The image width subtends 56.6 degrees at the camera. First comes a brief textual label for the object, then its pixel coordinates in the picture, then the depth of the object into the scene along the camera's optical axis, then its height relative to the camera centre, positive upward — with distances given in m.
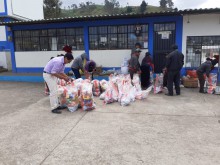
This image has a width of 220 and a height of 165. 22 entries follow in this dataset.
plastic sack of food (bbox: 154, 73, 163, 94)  7.75 -1.21
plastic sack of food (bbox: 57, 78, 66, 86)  6.81 -0.95
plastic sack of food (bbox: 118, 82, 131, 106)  6.27 -1.31
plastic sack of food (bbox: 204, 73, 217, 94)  7.59 -1.16
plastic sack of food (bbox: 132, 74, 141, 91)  7.25 -1.07
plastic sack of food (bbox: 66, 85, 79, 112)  5.78 -1.28
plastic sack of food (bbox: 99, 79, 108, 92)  7.63 -1.18
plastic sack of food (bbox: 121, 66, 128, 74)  9.08 -0.76
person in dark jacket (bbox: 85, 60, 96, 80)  7.68 -0.52
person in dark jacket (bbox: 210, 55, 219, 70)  7.99 -0.33
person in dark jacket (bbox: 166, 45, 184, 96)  7.18 -0.55
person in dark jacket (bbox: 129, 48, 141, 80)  8.05 -0.48
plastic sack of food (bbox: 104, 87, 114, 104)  6.53 -1.38
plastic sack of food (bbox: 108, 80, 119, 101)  6.63 -1.17
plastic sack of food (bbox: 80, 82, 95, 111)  5.74 -1.27
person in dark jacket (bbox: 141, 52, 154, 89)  8.34 -0.79
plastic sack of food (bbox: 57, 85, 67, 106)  5.91 -1.19
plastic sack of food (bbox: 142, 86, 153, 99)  6.92 -1.39
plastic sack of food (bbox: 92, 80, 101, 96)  7.54 -1.28
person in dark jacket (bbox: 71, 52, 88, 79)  7.65 -0.40
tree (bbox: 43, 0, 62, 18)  26.22 +5.82
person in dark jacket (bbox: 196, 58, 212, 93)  7.48 -0.70
